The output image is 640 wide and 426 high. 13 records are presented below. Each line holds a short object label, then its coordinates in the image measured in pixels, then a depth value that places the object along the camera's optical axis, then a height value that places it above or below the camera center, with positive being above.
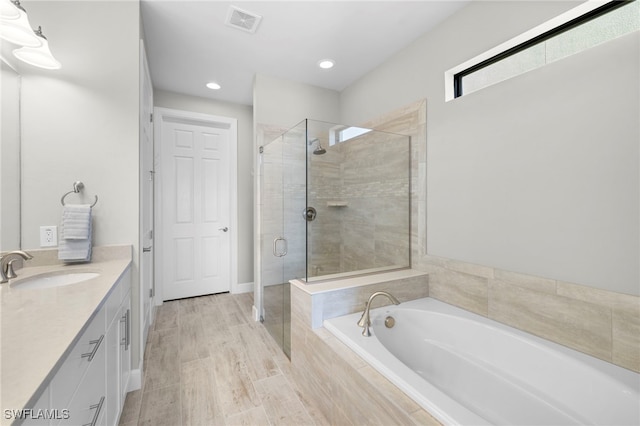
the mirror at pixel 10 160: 1.47 +0.28
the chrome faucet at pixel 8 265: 1.38 -0.27
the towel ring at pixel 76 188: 1.71 +0.15
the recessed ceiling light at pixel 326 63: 2.73 +1.51
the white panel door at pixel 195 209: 3.52 +0.03
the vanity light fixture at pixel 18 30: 1.28 +0.88
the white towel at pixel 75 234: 1.62 -0.14
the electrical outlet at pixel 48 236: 1.64 -0.15
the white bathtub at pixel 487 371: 1.15 -0.82
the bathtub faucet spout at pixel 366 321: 1.60 -0.65
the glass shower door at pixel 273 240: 2.57 -0.28
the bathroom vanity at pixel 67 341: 0.64 -0.38
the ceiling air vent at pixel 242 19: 2.02 +1.48
